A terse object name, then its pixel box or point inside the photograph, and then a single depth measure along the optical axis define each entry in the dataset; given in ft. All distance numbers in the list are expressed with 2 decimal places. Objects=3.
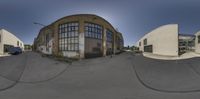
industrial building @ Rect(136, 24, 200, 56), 40.11
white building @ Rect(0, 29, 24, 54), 58.15
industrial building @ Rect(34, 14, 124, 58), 43.84
